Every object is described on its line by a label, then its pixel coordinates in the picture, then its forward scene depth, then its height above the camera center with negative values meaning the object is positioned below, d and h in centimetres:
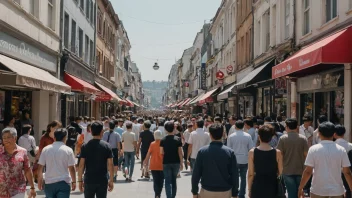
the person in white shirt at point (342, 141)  742 -54
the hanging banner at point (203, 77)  5394 +352
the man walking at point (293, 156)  831 -87
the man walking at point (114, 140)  1316 -95
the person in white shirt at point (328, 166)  629 -80
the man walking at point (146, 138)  1402 -95
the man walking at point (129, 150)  1405 -132
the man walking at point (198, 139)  1226 -85
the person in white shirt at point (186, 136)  1613 -102
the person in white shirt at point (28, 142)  1063 -83
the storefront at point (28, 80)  1221 +70
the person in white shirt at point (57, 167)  707 -93
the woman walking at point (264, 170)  629 -85
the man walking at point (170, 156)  977 -103
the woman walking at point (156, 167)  1022 -133
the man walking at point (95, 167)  748 -98
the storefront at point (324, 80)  1108 +91
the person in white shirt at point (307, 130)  1110 -54
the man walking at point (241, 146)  1031 -87
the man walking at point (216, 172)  627 -89
